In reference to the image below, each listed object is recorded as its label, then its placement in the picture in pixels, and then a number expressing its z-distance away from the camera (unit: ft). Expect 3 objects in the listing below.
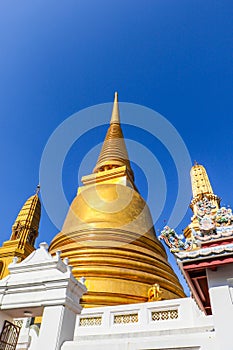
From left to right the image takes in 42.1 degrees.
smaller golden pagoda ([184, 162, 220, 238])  66.58
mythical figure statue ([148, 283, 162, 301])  33.33
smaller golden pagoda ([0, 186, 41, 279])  57.57
